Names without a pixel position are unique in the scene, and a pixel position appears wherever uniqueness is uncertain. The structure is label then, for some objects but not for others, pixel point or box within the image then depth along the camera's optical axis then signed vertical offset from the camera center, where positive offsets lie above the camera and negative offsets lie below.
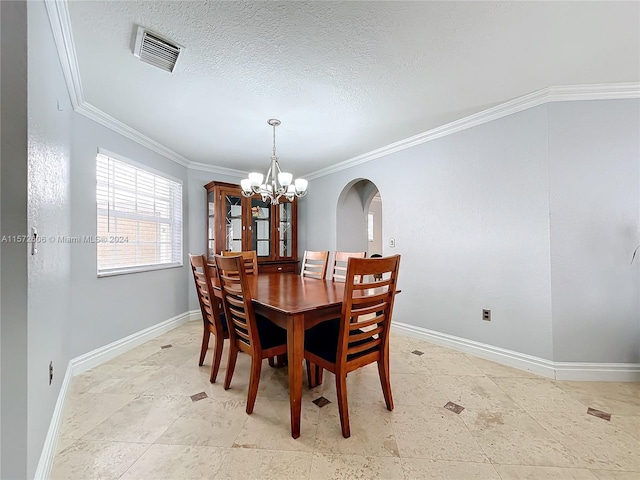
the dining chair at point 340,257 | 2.61 -0.15
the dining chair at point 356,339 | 1.50 -0.63
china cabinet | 3.87 +0.26
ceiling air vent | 1.55 +1.20
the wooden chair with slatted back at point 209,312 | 2.10 -0.57
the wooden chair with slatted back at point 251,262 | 3.28 -0.24
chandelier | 2.55 +0.58
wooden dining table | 1.51 -0.42
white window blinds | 2.62 +0.30
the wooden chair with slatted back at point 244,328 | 1.68 -0.61
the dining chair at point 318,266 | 2.83 -0.24
